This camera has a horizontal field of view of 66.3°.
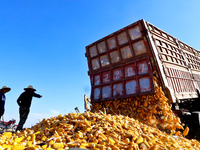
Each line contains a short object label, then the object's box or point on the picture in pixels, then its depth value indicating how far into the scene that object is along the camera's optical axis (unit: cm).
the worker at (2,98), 613
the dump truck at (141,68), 477
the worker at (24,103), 649
